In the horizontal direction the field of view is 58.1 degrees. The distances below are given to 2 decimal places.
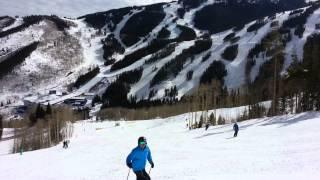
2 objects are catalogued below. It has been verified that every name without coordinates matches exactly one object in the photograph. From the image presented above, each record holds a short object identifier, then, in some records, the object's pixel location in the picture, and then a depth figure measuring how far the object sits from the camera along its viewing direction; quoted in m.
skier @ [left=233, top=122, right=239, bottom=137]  30.41
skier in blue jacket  8.40
